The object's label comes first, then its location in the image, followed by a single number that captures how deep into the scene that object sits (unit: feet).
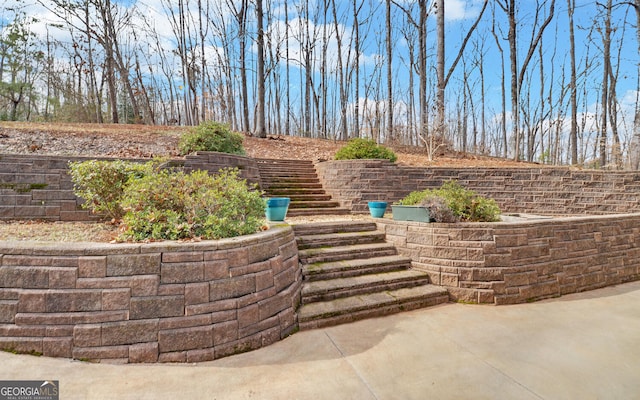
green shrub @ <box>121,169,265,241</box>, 9.25
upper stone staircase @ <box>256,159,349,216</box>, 22.83
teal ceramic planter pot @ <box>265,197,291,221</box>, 14.52
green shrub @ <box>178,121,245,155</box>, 21.66
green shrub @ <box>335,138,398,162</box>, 24.79
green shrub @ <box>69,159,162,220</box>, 13.29
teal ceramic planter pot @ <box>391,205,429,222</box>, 14.33
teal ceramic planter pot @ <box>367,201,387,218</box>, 18.10
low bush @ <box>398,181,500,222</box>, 14.21
